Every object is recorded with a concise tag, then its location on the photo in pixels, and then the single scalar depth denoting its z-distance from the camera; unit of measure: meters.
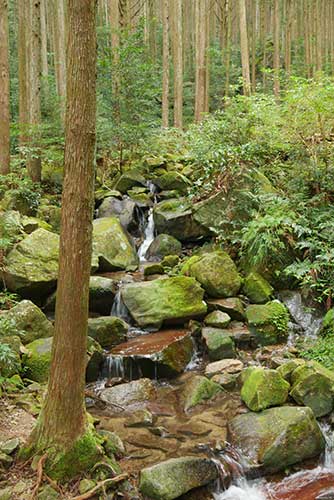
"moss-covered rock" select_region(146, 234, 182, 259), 10.70
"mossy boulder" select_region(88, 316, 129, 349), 7.49
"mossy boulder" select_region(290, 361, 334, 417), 5.79
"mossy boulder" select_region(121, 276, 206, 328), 7.98
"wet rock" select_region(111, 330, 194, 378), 6.93
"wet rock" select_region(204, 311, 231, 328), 7.95
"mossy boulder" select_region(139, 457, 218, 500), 4.39
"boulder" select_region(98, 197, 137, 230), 11.75
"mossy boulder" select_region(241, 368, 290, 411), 5.77
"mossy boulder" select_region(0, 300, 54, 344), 6.67
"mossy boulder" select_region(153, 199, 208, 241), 10.73
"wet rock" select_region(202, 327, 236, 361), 7.37
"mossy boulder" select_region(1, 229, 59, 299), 7.81
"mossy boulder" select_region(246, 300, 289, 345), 7.87
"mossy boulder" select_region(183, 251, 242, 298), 8.63
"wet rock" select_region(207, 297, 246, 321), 8.21
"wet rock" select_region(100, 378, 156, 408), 6.32
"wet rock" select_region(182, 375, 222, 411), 6.26
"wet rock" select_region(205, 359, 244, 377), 6.96
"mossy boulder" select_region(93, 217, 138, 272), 9.85
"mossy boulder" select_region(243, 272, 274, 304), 8.67
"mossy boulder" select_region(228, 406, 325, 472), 5.07
